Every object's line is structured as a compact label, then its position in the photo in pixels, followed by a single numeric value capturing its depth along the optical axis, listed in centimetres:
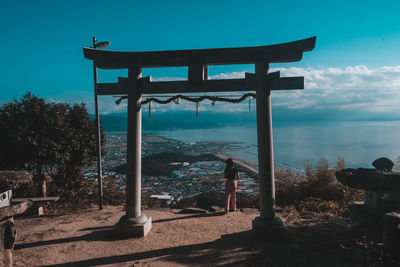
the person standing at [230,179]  775
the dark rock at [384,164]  582
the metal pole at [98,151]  844
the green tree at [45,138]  793
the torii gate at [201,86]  572
